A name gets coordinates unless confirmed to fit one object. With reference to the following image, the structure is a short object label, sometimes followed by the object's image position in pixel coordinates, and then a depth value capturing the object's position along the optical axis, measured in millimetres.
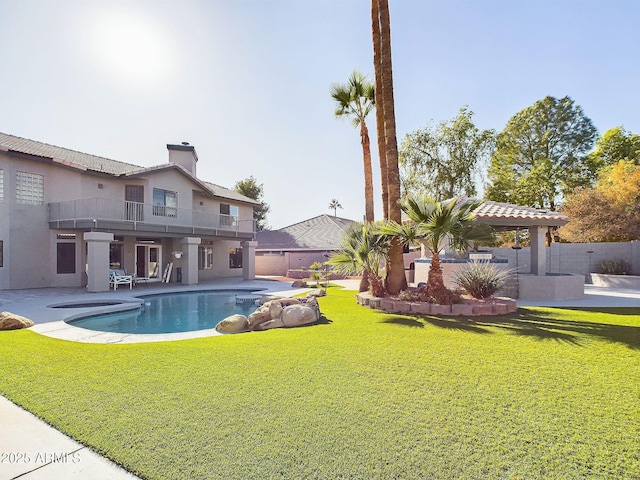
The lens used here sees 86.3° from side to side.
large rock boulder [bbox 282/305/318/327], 8602
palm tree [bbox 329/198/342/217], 84312
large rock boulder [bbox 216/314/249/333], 8419
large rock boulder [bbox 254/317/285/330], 8508
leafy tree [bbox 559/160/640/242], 20109
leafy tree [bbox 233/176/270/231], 44031
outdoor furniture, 17531
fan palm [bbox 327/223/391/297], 10930
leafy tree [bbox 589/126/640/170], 27969
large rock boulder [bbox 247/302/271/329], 8617
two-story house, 16266
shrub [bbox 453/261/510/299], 10305
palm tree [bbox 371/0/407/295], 11297
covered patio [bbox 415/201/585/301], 12602
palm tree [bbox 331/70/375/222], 16141
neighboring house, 29406
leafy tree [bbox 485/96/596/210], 29406
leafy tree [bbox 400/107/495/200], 29688
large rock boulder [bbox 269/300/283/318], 8891
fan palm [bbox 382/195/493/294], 9297
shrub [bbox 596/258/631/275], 18344
